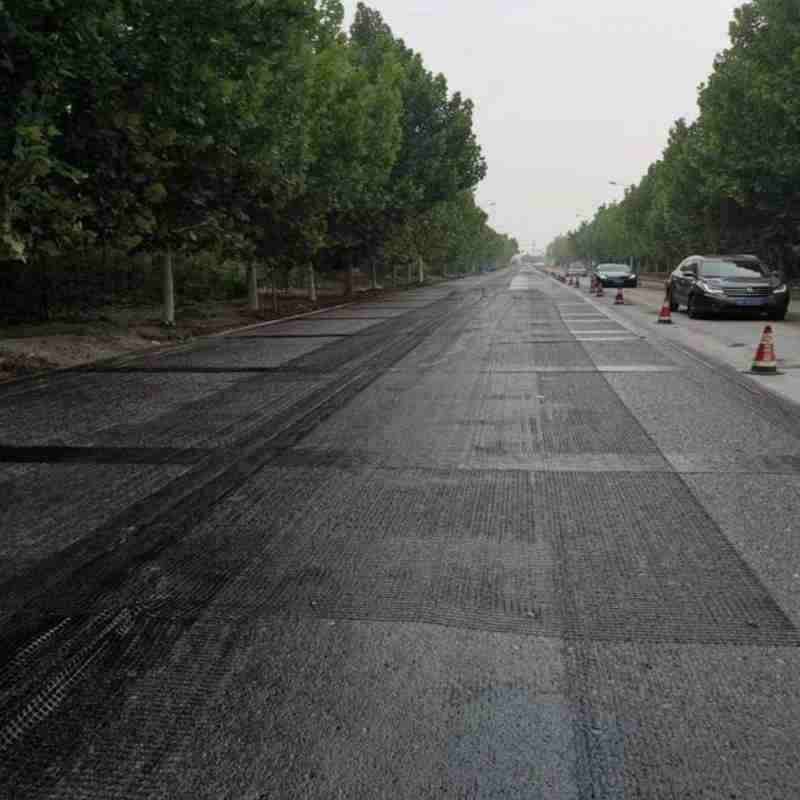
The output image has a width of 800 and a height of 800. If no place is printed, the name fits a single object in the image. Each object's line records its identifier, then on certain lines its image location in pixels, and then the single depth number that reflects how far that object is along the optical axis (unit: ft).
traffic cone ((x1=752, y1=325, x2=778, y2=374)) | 35.42
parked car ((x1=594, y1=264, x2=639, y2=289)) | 147.23
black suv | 65.26
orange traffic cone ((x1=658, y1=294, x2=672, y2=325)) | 64.23
